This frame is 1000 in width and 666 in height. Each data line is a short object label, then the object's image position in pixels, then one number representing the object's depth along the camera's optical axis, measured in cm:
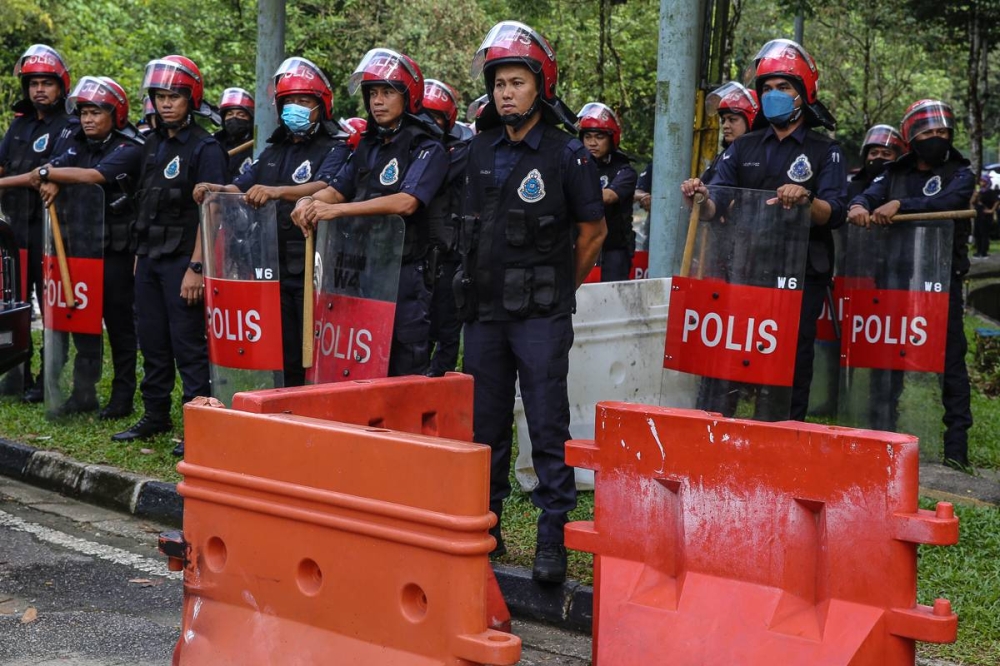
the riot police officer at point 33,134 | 873
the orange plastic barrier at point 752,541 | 343
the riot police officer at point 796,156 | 620
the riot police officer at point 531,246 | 509
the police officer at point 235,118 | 1036
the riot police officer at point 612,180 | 939
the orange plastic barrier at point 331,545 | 334
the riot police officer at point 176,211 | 733
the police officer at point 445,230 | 606
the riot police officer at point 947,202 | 738
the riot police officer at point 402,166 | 589
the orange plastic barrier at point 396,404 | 403
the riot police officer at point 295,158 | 682
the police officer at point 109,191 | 779
